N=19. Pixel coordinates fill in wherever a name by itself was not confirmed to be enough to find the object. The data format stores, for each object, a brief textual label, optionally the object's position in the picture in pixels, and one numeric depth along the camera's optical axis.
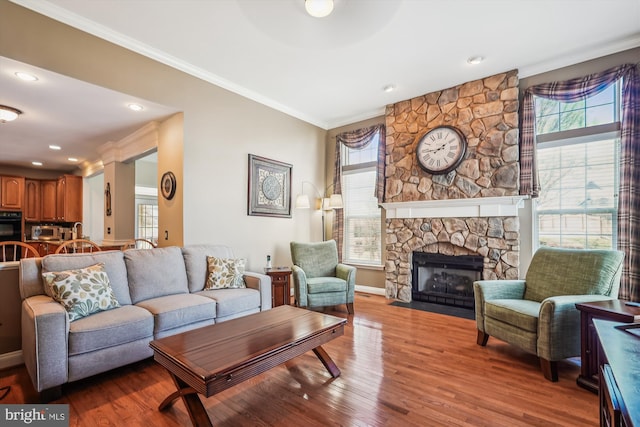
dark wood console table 0.72
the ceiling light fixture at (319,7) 2.17
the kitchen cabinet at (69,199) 6.88
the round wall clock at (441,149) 4.12
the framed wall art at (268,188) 4.38
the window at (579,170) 3.30
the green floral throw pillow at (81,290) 2.29
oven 6.50
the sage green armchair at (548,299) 2.28
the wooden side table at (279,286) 3.93
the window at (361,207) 5.20
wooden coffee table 1.54
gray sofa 2.00
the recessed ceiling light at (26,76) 2.74
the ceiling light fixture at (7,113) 3.48
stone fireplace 3.77
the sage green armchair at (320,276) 3.81
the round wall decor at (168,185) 3.76
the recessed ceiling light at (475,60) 3.48
